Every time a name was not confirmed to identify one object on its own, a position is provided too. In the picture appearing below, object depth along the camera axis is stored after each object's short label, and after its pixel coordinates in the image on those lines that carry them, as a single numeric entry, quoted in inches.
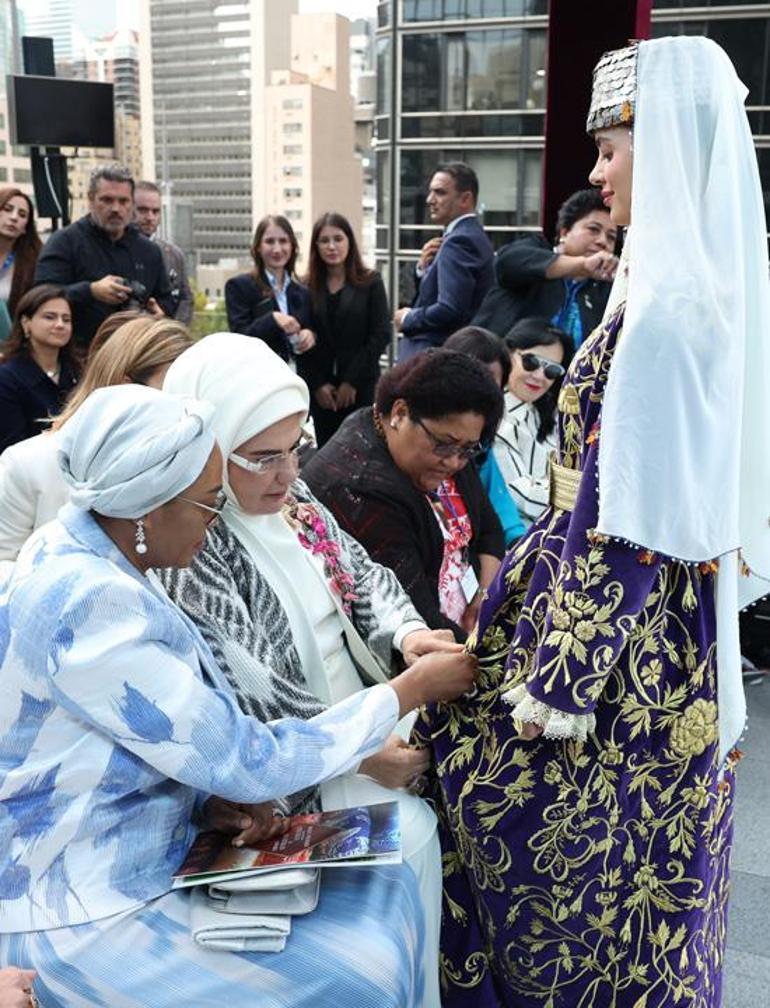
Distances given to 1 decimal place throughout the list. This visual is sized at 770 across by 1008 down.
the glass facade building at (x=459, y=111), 879.1
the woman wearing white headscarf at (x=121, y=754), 49.1
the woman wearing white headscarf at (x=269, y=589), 62.6
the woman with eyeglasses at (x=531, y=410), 119.8
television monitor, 249.9
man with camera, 163.0
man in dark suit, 157.0
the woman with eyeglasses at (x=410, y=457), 85.5
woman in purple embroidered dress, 53.9
